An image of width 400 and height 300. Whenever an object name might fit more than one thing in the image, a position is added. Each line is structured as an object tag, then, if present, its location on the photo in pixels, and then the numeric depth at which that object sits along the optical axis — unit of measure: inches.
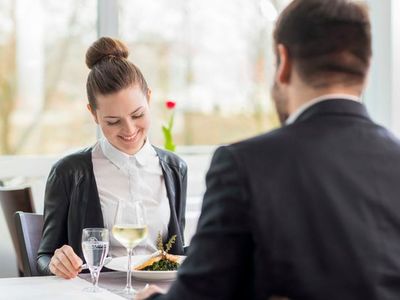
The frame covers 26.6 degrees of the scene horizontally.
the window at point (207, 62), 168.6
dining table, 83.4
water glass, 85.7
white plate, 90.3
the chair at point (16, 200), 134.3
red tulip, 157.8
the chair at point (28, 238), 107.4
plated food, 92.4
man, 51.3
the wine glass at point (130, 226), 84.5
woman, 107.6
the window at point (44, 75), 159.3
